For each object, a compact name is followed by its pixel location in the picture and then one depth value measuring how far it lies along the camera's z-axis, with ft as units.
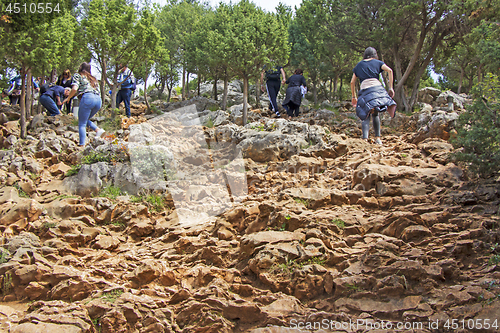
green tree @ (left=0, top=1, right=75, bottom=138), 34.49
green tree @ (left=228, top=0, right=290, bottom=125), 44.39
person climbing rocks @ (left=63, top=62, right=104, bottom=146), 30.60
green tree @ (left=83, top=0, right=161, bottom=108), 43.55
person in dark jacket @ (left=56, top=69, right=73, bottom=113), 41.88
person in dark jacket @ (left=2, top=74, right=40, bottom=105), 51.98
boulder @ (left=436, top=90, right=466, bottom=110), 41.45
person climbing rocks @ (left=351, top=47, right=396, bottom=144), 27.37
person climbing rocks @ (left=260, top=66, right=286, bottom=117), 46.78
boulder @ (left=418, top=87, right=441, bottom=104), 67.42
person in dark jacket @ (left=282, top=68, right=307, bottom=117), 42.83
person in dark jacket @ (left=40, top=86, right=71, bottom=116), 42.86
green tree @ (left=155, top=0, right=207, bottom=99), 67.41
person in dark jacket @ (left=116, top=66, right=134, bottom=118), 48.36
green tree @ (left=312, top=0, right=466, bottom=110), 43.93
